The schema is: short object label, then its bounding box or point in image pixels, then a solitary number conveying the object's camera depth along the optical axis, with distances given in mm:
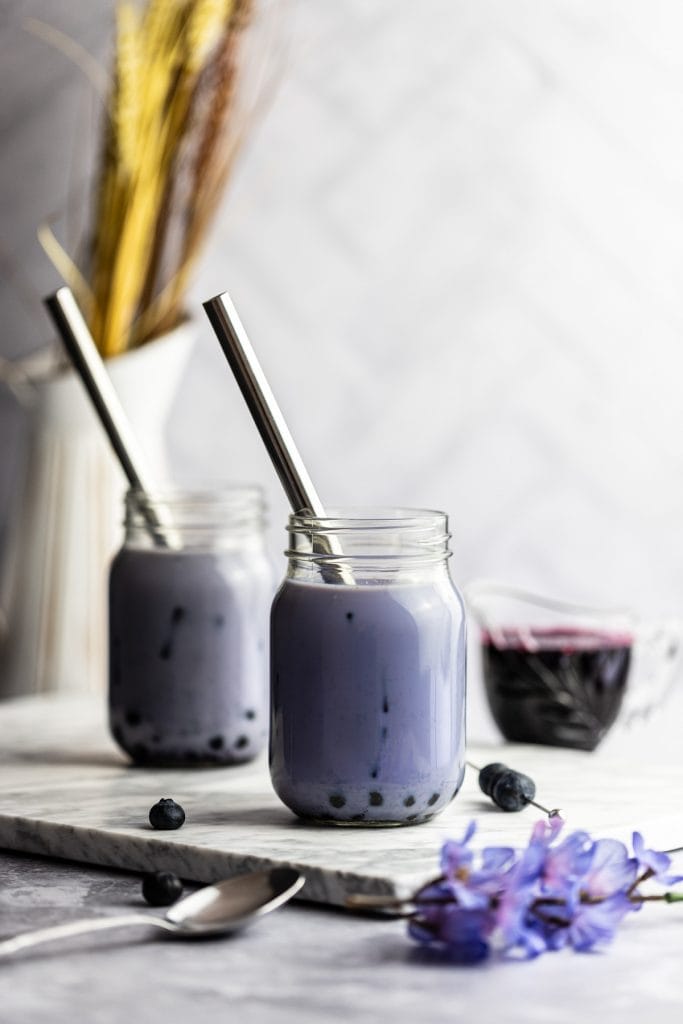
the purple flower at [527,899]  870
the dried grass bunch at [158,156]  1385
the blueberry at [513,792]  1040
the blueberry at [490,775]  1051
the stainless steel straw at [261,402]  1042
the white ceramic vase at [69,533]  1411
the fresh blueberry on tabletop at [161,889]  937
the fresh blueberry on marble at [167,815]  1002
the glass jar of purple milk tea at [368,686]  1000
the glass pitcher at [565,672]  1209
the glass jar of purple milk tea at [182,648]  1140
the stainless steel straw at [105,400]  1139
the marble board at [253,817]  959
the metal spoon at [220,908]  893
